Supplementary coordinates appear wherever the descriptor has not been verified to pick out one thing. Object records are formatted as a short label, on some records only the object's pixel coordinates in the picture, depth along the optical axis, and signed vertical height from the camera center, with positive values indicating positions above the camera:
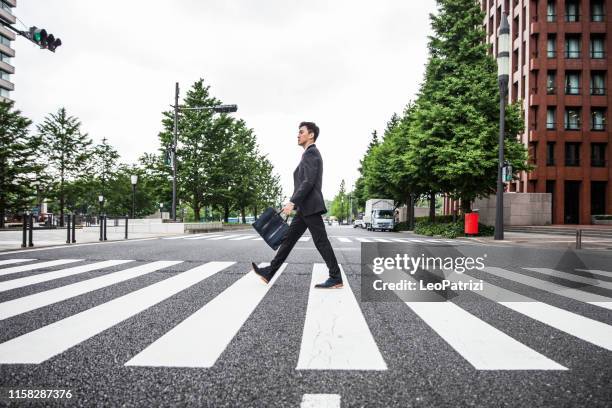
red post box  18.55 -0.58
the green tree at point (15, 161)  28.45 +3.27
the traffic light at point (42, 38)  9.71 +4.15
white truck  34.31 -0.47
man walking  4.96 +0.02
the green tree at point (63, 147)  38.69 +5.75
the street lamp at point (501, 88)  14.60 +4.81
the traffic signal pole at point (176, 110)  18.22 +4.57
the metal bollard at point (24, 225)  10.81 -0.55
